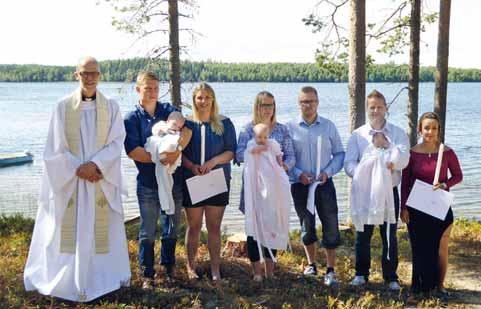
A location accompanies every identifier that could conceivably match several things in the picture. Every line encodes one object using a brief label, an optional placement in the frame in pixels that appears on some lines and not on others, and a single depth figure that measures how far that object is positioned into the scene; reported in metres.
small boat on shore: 22.98
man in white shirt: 5.45
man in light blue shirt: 5.64
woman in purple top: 5.41
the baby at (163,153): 5.20
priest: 5.10
